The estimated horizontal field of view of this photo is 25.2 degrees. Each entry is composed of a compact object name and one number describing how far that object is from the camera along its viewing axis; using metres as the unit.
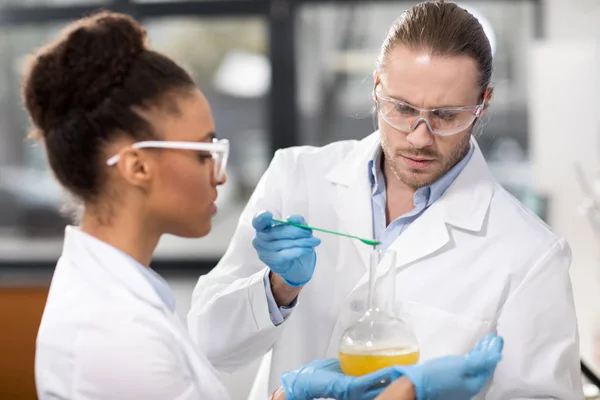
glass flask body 1.41
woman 1.32
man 1.57
